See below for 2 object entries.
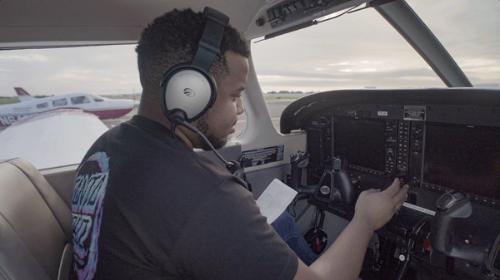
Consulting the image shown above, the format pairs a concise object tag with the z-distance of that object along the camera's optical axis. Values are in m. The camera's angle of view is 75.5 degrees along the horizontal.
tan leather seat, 0.80
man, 0.63
